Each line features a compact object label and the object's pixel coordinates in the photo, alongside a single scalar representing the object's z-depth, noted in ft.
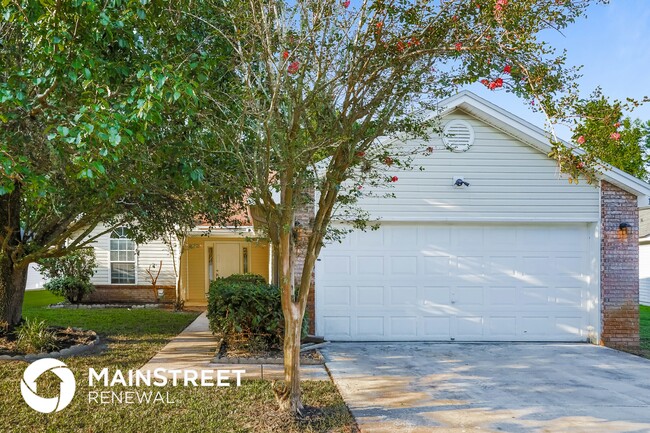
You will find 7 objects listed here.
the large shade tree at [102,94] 14.39
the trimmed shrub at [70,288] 51.37
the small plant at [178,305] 49.85
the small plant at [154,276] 53.48
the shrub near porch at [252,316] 26.89
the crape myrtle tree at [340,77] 15.71
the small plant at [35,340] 26.03
